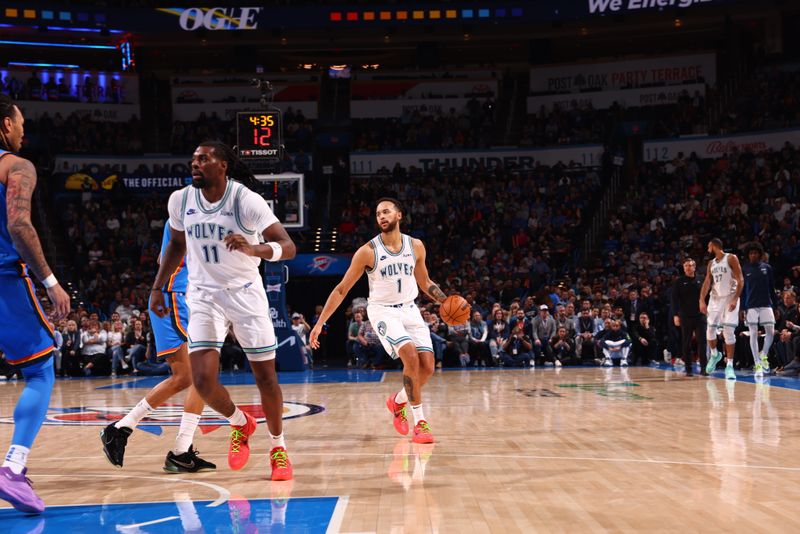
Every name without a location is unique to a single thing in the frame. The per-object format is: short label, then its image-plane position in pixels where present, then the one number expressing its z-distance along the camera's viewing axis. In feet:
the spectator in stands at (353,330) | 63.82
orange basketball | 27.81
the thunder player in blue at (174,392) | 20.49
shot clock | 50.78
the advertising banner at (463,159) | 95.20
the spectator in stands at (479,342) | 63.05
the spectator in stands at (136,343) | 61.31
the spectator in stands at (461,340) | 63.00
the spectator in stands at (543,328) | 63.41
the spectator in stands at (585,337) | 63.06
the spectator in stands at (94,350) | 61.36
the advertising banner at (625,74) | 100.48
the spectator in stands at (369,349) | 63.10
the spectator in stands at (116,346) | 61.26
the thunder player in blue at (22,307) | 16.42
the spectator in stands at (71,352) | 61.87
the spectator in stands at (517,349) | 62.59
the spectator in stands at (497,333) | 62.95
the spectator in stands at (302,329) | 62.87
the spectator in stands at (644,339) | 62.69
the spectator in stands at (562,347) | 63.31
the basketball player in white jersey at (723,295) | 44.98
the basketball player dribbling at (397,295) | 26.27
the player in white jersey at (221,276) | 19.01
